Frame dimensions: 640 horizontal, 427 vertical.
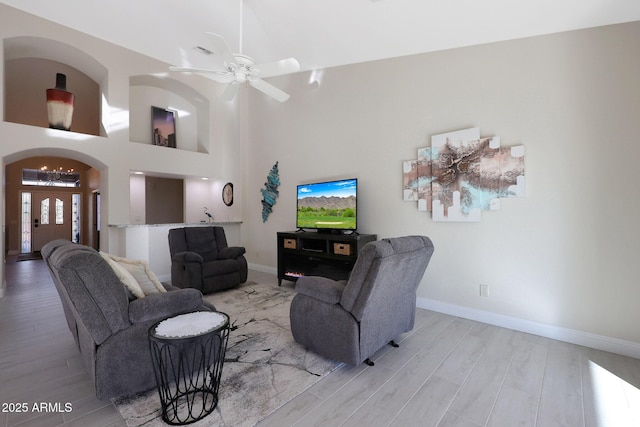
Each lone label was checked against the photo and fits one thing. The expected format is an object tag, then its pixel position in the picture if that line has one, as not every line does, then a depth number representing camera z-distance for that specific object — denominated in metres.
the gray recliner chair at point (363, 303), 2.04
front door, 8.70
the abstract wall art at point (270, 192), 5.30
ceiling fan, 2.67
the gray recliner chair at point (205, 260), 3.98
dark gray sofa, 1.64
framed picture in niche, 6.05
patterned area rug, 1.68
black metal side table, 1.58
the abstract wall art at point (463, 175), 2.94
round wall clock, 6.19
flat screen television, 3.95
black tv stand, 3.79
